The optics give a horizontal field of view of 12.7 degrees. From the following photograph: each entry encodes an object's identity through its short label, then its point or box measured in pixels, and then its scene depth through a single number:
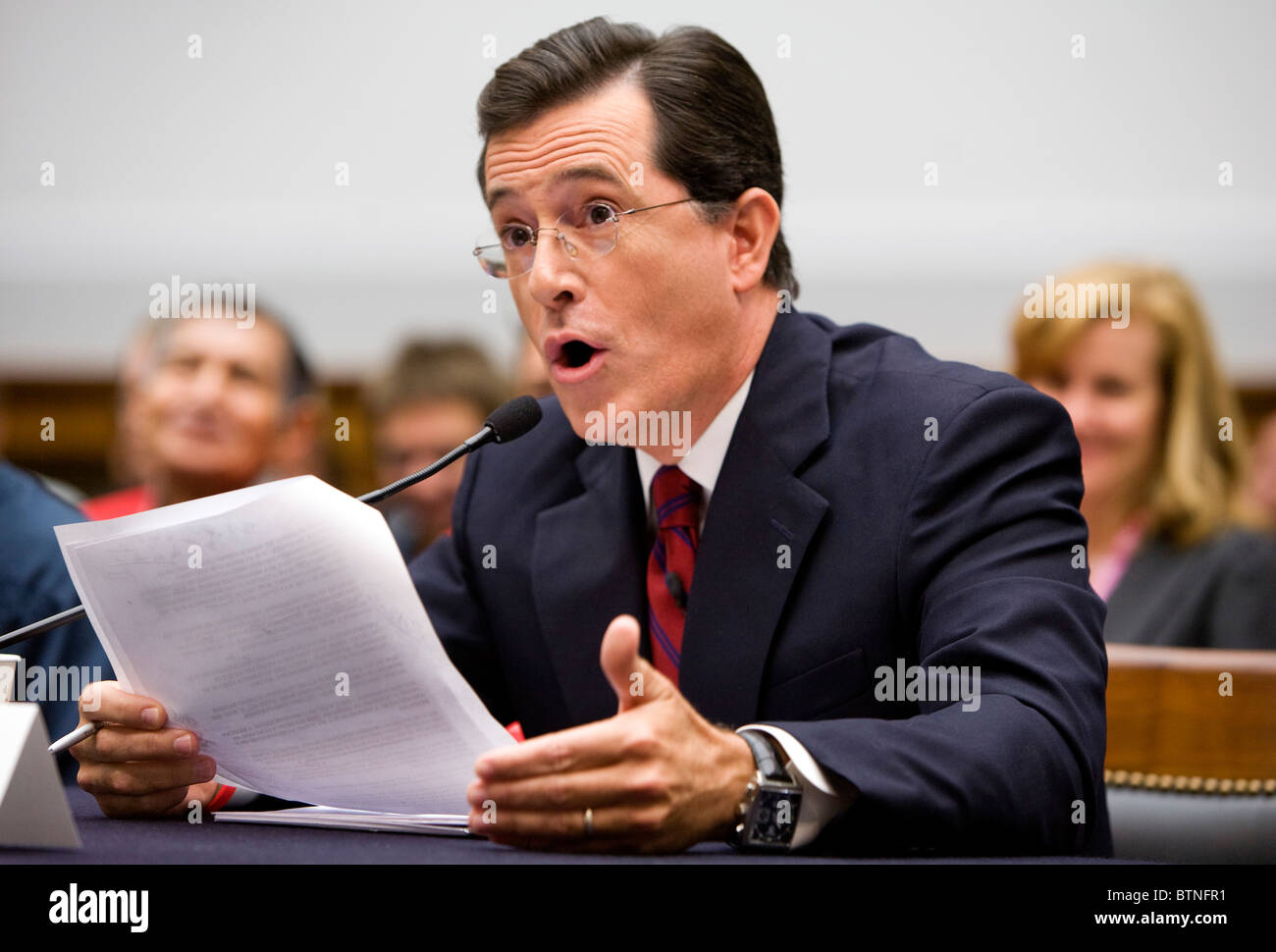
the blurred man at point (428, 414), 4.92
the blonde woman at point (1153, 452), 4.10
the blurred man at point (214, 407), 4.39
